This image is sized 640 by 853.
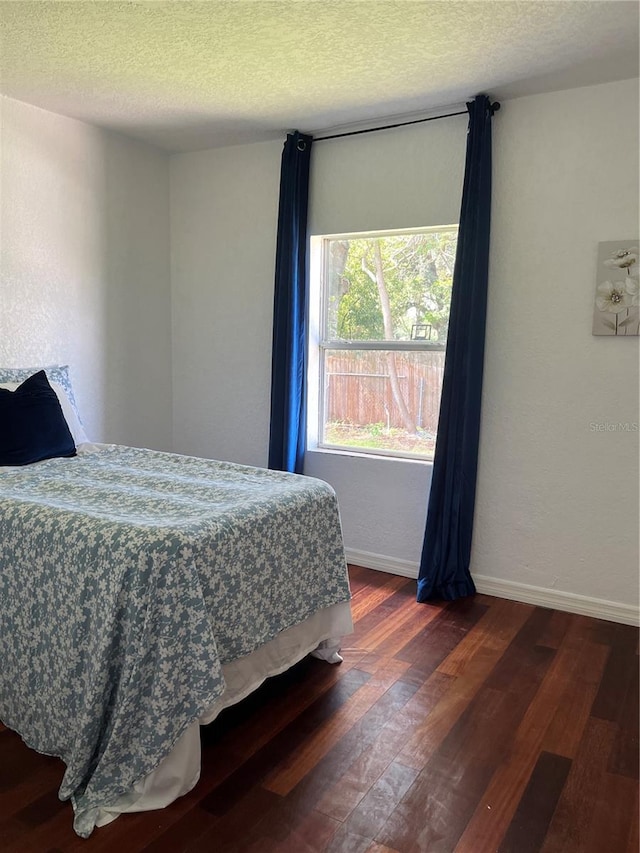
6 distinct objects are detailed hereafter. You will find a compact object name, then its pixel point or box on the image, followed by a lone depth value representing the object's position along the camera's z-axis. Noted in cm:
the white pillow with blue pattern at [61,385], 303
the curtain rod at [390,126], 306
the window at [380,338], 352
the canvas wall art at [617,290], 289
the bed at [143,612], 175
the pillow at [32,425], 273
